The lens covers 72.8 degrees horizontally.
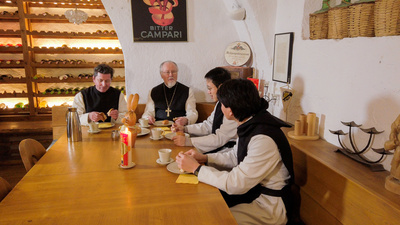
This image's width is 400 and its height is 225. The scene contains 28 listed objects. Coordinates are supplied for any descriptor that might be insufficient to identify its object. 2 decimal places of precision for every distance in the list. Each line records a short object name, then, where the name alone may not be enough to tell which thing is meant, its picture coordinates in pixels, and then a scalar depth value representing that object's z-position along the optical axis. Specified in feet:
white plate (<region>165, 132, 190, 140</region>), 7.91
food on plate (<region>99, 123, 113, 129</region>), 9.18
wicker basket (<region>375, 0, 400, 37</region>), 5.28
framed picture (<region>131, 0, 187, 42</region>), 12.50
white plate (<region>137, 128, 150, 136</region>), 8.12
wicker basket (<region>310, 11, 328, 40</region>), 7.56
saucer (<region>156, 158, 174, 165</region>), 5.85
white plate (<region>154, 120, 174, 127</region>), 9.55
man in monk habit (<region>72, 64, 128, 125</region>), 10.66
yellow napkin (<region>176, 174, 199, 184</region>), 5.01
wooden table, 3.91
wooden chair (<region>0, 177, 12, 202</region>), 4.78
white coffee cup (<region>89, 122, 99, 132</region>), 8.40
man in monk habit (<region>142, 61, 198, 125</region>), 12.61
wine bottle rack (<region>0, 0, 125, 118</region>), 17.49
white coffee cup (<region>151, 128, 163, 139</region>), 7.75
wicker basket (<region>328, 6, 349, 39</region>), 6.70
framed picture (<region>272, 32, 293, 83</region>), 9.62
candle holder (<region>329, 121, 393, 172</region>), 5.67
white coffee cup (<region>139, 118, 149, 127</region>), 9.22
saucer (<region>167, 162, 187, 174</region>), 5.44
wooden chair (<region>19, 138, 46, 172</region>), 6.29
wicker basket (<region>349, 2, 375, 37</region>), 6.02
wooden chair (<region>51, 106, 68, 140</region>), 11.96
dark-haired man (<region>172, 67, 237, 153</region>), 7.61
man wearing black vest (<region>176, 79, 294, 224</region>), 5.02
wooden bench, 4.68
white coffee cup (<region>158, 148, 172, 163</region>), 5.86
